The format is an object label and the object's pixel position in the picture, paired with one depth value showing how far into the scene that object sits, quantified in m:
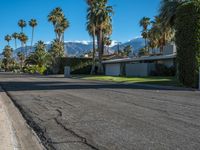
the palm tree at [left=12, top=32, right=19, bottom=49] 84.15
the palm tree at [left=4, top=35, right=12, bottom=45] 95.79
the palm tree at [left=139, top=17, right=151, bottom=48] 54.89
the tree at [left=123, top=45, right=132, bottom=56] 86.13
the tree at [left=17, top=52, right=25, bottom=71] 92.52
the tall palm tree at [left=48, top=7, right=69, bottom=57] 59.08
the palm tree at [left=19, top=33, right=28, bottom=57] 81.87
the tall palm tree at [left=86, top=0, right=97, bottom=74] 39.34
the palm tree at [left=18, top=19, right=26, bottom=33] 78.58
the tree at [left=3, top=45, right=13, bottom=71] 105.08
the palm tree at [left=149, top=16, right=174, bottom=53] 35.82
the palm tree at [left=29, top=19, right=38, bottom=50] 75.22
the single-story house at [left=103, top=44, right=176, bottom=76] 33.00
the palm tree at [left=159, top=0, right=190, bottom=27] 23.36
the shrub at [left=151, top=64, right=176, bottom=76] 31.64
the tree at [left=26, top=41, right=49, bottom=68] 69.80
